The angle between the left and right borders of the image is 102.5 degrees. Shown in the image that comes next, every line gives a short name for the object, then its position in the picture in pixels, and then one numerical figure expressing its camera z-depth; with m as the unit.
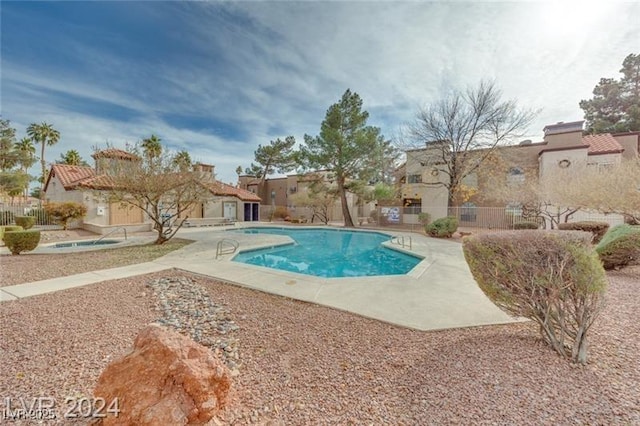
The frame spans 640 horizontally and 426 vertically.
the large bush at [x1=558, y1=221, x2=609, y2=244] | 10.98
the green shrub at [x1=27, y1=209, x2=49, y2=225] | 16.35
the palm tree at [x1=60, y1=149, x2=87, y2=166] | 33.09
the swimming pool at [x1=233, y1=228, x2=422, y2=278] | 9.52
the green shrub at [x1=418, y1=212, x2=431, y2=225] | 21.36
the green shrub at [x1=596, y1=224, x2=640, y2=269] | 6.69
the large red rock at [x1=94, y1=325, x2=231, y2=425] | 1.96
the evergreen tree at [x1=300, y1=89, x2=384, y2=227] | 21.42
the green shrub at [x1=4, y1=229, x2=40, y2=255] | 9.38
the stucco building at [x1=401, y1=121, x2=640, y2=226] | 18.09
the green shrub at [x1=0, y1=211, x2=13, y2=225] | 15.89
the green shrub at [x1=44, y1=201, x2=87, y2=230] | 15.54
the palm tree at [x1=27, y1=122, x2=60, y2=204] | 31.73
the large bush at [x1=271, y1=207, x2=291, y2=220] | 29.91
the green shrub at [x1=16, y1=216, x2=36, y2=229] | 15.09
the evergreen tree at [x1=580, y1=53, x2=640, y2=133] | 28.17
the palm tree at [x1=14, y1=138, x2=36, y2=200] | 22.52
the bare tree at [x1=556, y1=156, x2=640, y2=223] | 8.67
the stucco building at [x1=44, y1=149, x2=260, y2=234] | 12.08
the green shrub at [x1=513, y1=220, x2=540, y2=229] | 16.05
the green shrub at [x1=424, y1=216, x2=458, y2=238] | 16.02
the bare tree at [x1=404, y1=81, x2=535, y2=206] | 17.09
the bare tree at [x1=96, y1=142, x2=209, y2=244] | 11.25
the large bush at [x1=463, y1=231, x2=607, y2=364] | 2.82
